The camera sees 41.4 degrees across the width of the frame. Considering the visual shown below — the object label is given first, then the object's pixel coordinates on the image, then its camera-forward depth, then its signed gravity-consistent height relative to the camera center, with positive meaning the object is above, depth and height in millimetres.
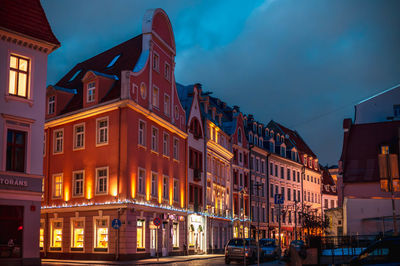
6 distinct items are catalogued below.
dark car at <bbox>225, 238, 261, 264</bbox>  33781 -2155
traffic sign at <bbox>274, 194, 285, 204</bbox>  33281 +1097
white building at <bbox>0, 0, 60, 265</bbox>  25250 +4468
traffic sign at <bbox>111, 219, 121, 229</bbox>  32719 -305
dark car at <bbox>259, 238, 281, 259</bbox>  40675 -2460
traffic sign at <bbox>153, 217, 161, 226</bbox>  33469 -211
